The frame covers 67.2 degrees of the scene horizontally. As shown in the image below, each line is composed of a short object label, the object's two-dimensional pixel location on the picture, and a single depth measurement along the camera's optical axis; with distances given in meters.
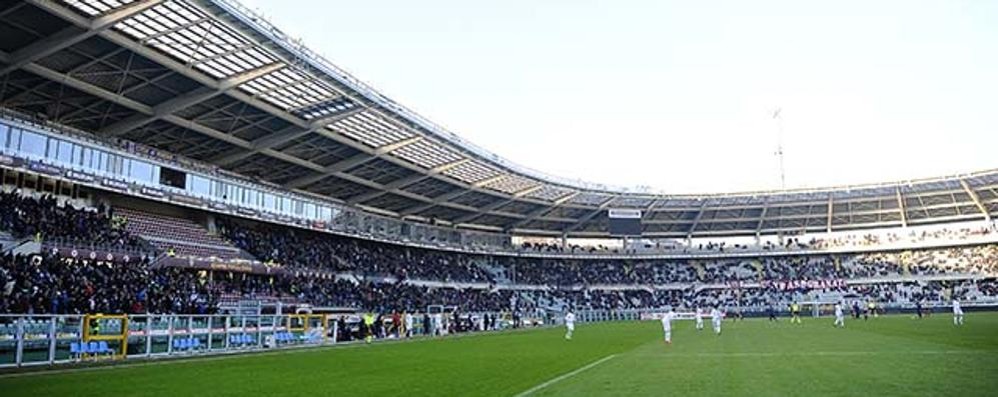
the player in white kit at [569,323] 35.44
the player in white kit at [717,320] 36.35
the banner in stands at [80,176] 37.60
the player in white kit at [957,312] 38.44
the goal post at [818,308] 70.81
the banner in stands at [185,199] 44.71
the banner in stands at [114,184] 39.72
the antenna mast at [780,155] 95.79
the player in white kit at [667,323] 27.78
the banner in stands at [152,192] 42.53
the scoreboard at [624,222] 77.69
